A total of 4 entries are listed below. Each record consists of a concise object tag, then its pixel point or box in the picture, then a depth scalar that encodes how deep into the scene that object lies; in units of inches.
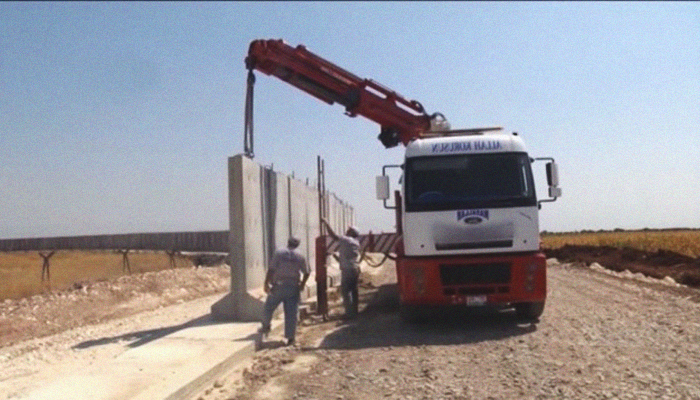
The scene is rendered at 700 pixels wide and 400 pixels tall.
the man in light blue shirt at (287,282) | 469.4
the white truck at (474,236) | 490.9
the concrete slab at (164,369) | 311.0
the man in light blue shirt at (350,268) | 569.0
